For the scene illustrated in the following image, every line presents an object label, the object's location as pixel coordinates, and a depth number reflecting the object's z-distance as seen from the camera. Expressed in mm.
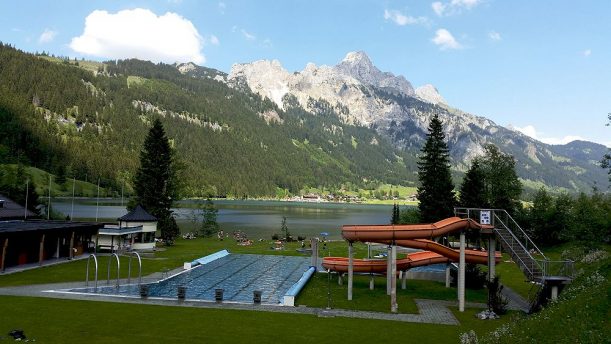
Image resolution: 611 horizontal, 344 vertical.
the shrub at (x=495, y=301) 27625
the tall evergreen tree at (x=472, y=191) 69875
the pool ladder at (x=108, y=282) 31250
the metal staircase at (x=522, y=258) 27219
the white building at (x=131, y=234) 52750
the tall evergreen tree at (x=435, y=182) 66312
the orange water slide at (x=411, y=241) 29078
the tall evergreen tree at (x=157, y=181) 69562
